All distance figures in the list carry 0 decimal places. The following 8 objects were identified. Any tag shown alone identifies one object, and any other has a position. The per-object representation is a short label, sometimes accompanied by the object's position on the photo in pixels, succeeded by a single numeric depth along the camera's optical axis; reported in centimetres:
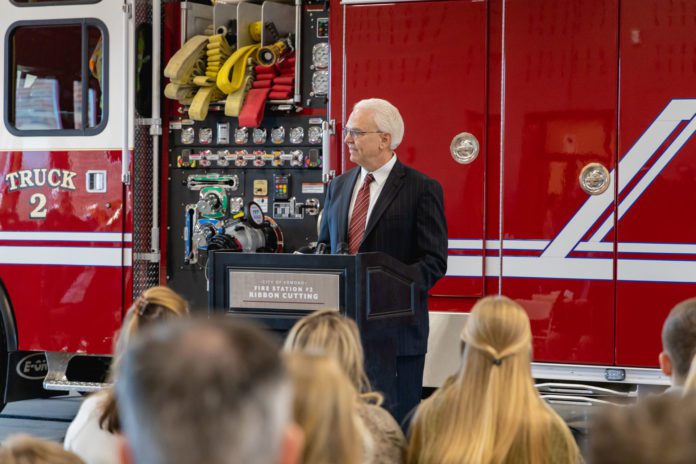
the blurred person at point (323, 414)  329
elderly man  914
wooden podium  801
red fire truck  1116
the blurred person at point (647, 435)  241
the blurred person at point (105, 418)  557
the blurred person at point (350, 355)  545
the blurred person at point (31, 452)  368
